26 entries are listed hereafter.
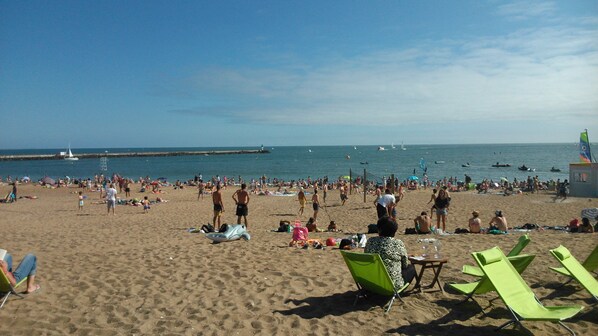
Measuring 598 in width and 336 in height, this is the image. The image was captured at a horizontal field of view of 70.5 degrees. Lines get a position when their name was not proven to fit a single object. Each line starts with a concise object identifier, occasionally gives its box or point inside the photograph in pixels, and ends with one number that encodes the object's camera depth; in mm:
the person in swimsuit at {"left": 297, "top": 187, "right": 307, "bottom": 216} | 17297
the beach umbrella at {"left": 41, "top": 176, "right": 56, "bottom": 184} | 34969
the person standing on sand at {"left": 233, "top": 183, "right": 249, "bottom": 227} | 12000
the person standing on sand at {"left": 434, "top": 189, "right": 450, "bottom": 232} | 12035
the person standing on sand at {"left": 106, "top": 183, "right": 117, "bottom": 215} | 17203
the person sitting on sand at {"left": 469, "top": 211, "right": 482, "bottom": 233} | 10703
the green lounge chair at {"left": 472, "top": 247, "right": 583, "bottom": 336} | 4070
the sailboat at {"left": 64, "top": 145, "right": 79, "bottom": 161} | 91800
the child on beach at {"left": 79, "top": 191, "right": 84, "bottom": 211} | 19419
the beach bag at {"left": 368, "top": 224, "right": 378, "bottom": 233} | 10984
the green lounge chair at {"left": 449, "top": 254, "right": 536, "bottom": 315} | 4949
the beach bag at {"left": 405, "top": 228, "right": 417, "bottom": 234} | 10902
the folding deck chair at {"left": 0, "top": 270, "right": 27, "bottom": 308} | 5223
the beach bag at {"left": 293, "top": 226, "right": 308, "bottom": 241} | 9078
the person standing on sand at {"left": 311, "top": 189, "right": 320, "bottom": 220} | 14592
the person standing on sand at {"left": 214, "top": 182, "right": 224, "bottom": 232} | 12188
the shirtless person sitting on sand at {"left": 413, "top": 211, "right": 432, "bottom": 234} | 10625
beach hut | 21219
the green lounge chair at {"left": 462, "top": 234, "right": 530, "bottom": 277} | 6220
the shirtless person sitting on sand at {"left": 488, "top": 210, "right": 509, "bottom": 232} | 10953
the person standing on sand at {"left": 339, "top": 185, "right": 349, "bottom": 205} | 20688
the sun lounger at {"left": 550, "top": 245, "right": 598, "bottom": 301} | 5030
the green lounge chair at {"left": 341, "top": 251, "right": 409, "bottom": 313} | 4930
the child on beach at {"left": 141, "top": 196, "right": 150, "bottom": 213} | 18609
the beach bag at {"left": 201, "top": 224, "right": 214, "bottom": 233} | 10945
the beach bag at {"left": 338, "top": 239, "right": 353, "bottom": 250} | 8383
